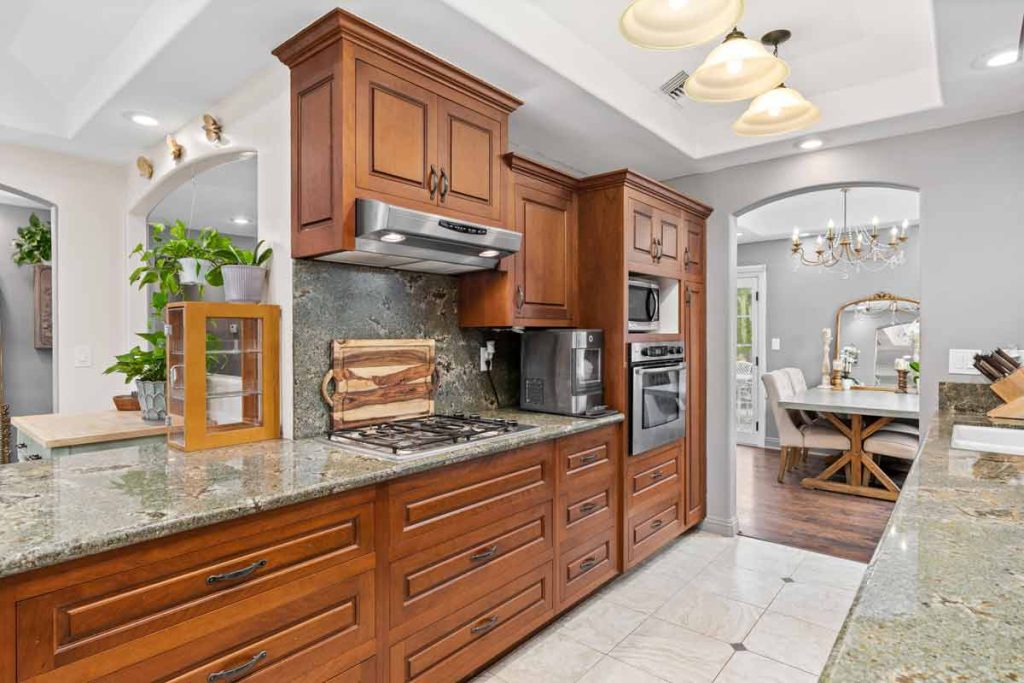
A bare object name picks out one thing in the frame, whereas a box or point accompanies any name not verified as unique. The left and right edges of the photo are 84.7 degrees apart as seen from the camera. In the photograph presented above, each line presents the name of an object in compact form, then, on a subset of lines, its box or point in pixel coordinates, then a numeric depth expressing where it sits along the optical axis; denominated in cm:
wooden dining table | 446
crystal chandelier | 561
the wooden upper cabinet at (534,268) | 267
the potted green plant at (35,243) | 364
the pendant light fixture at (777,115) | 228
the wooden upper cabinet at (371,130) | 191
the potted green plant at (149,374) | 251
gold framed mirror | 588
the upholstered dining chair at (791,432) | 483
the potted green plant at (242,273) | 216
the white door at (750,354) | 654
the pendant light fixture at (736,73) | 192
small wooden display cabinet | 197
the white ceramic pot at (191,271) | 222
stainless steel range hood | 188
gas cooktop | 191
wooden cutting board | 228
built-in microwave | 305
